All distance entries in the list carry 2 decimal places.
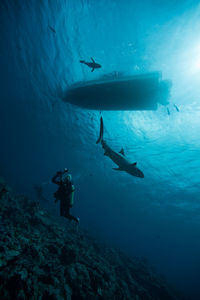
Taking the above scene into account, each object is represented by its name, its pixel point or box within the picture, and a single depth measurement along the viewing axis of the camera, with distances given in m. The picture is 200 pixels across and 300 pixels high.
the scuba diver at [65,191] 5.70
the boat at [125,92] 8.40
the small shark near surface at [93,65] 6.86
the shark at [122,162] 5.23
